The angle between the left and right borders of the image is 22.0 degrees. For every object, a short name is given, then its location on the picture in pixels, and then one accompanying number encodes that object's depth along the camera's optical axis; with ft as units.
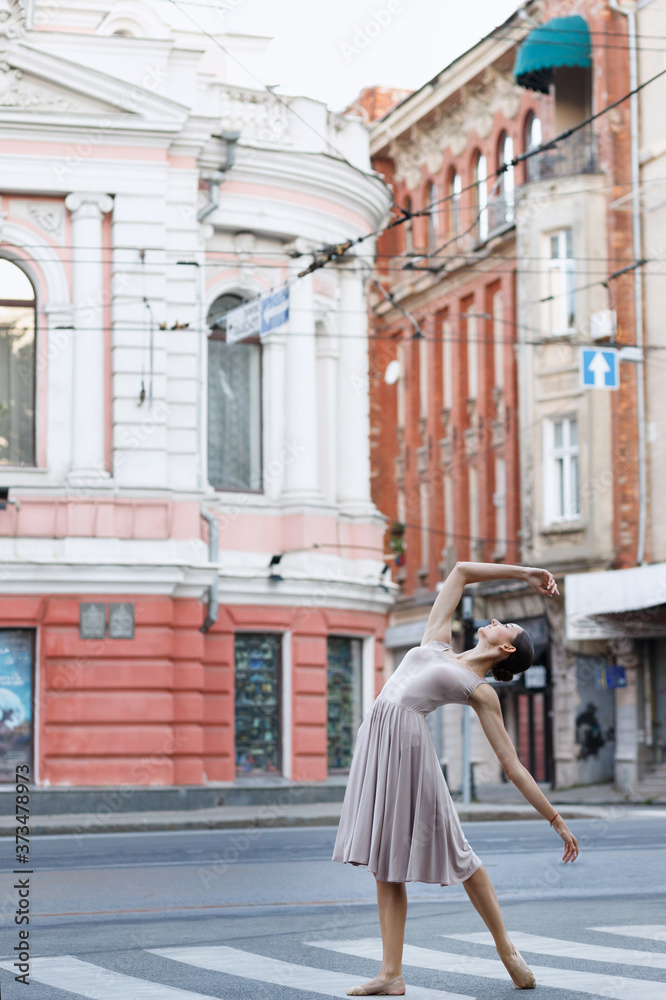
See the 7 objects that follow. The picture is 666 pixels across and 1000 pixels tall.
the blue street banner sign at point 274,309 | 77.82
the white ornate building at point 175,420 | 80.02
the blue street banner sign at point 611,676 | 116.88
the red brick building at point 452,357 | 136.05
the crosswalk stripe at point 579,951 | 27.12
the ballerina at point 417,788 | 22.95
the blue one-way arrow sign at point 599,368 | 98.02
